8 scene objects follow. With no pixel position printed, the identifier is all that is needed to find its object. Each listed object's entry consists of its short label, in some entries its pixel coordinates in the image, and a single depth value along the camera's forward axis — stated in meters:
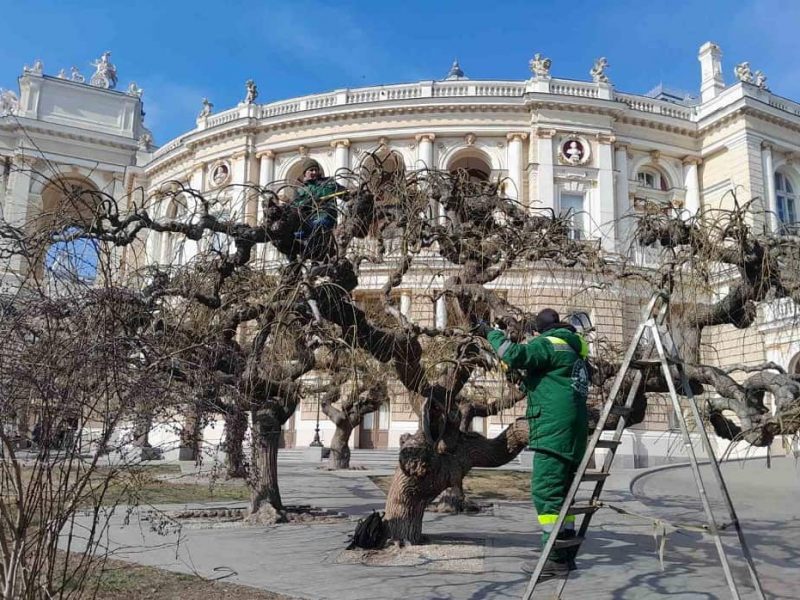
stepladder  4.63
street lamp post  28.24
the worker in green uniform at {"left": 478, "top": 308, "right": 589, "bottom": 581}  5.60
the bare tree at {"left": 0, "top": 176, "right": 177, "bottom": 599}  4.12
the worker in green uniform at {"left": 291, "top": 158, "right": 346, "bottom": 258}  7.61
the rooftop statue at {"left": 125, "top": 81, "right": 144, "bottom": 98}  45.00
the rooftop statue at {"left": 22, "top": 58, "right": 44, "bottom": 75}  41.81
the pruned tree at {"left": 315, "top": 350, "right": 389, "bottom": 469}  14.61
